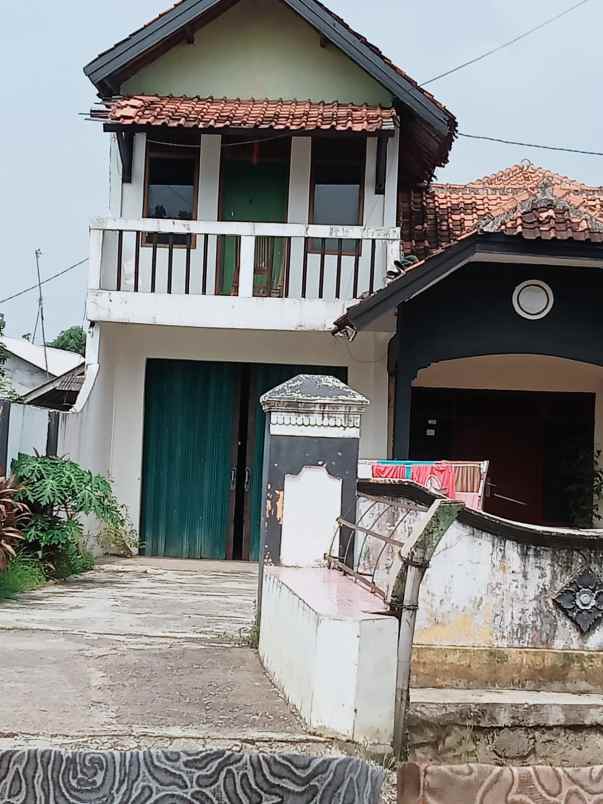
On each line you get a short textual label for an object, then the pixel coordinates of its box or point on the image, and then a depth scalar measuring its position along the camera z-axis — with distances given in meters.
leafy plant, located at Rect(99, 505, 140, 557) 11.89
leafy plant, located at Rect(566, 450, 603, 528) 12.41
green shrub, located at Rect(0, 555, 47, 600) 8.59
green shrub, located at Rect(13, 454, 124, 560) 9.28
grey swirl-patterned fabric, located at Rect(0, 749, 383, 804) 4.42
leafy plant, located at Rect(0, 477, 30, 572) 8.27
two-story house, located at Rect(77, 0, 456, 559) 11.54
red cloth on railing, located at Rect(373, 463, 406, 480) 9.23
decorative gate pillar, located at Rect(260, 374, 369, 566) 6.46
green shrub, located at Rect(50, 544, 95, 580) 9.67
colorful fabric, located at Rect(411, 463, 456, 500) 9.14
